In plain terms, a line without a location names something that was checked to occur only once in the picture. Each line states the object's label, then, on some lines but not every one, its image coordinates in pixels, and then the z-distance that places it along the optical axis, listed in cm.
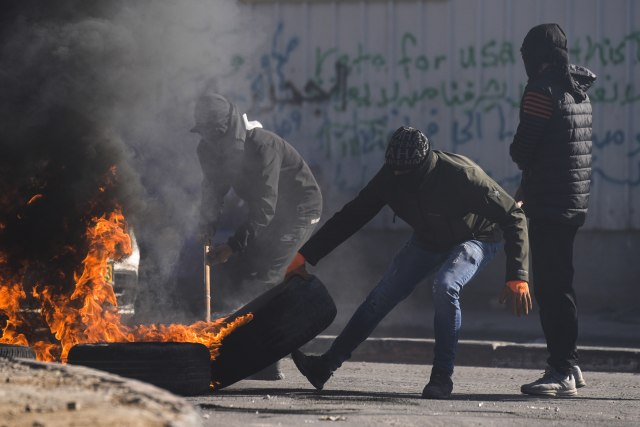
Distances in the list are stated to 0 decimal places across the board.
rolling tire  1427
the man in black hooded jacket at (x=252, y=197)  1647
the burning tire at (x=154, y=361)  1355
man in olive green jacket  1433
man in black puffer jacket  1477
